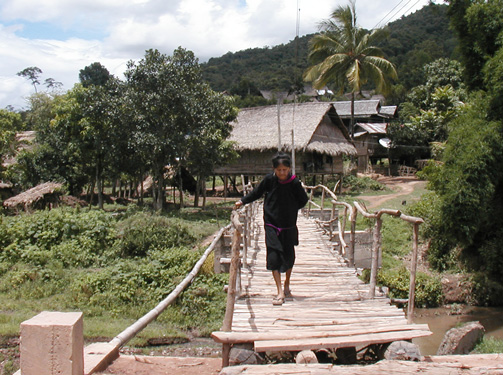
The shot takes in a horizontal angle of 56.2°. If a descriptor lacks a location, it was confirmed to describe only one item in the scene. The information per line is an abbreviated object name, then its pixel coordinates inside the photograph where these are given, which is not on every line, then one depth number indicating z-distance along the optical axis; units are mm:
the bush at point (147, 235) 10883
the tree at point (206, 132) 14656
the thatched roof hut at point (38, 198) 15979
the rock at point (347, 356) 3971
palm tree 22703
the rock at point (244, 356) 3361
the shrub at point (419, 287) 10766
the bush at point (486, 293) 10859
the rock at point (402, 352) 3139
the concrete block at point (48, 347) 2459
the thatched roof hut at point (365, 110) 31266
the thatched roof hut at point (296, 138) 20359
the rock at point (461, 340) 4957
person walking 4551
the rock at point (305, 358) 3102
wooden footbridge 3404
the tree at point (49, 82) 40659
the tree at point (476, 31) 11320
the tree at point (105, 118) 14453
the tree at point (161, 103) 14289
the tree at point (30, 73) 47969
